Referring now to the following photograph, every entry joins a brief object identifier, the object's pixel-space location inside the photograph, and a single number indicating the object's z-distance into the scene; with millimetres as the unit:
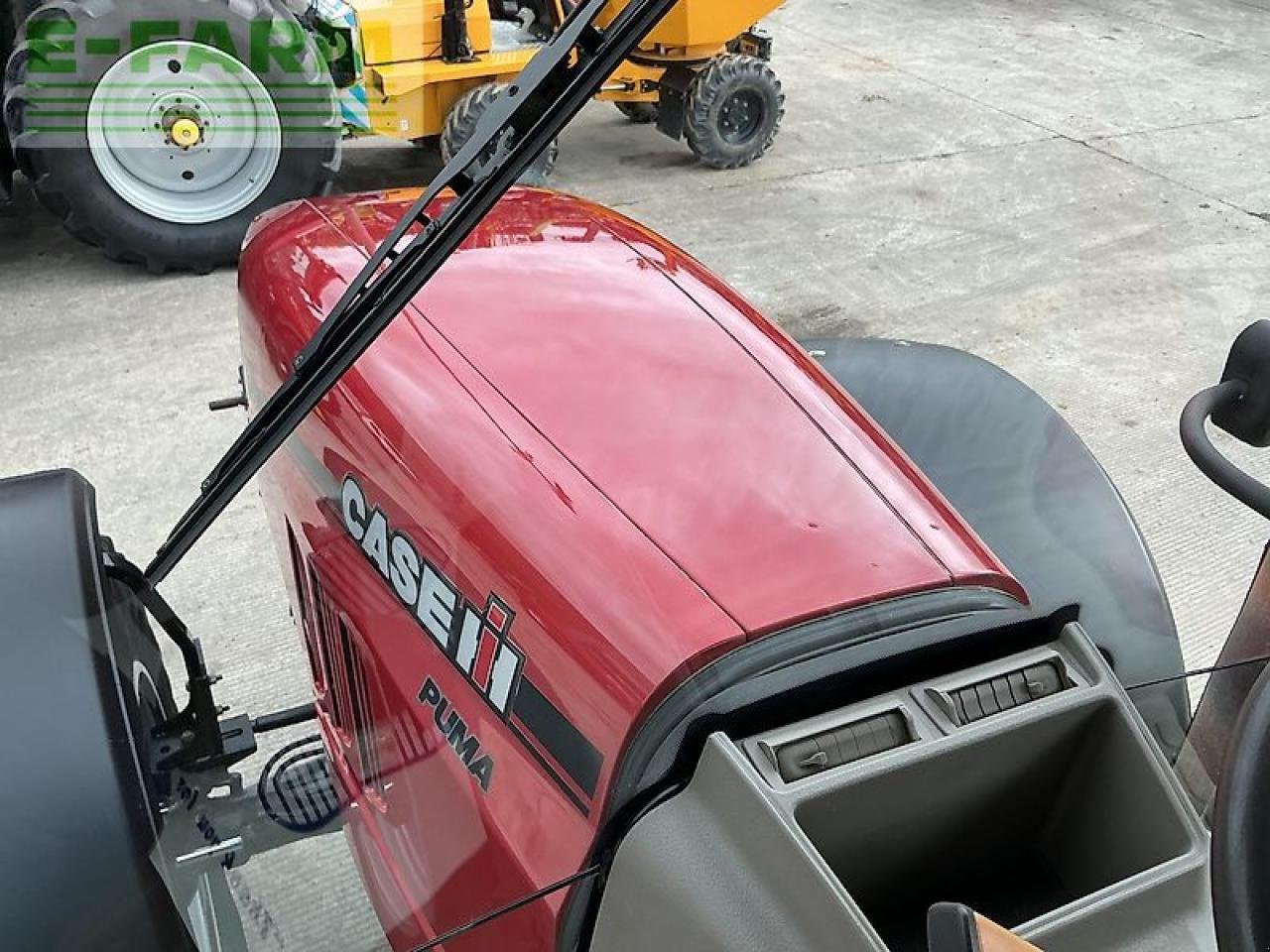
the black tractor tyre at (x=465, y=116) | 4230
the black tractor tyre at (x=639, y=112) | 5594
